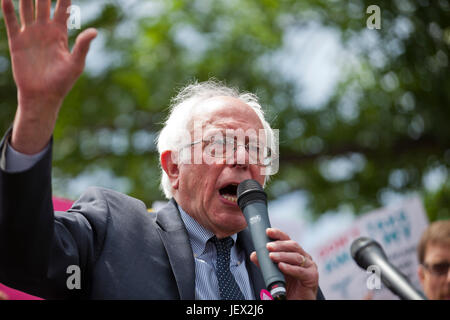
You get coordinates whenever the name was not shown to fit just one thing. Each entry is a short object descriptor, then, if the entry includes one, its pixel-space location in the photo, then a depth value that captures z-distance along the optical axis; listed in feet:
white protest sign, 16.33
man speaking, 6.22
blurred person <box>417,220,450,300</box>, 13.55
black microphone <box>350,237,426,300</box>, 8.36
